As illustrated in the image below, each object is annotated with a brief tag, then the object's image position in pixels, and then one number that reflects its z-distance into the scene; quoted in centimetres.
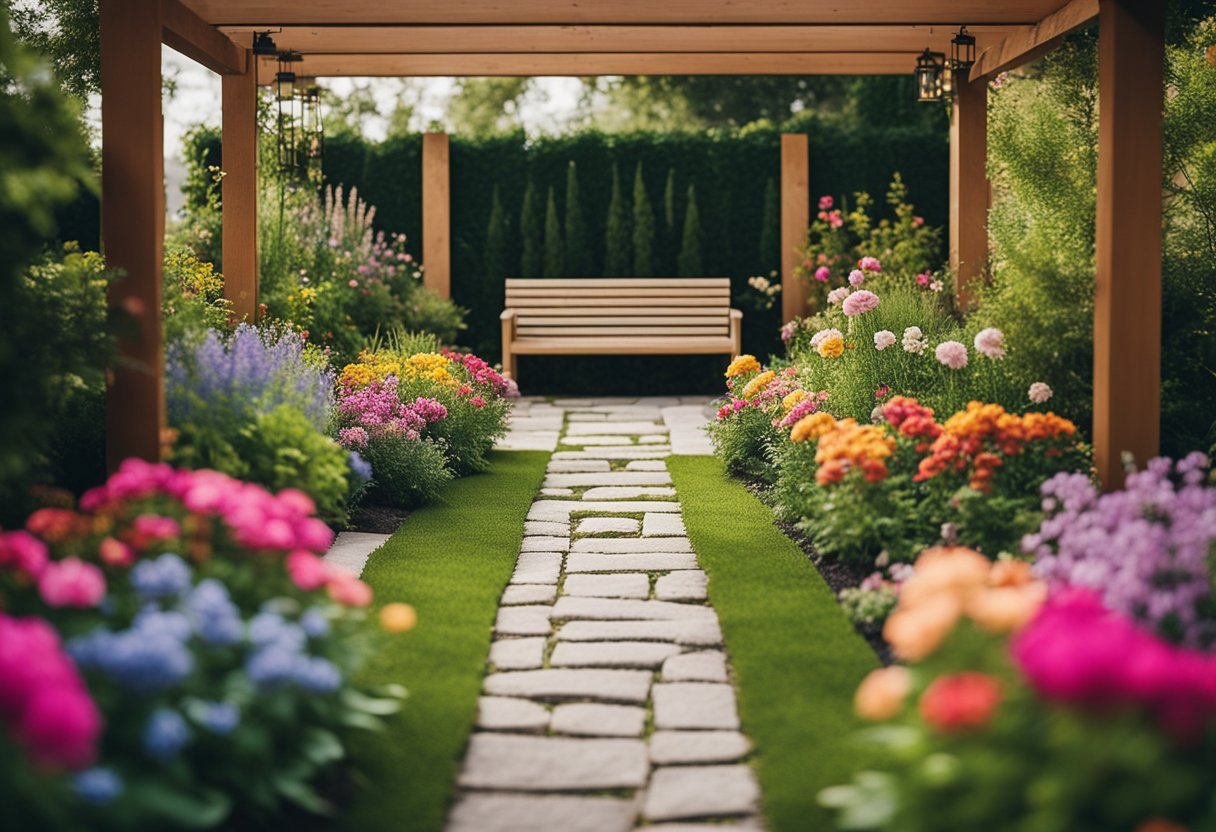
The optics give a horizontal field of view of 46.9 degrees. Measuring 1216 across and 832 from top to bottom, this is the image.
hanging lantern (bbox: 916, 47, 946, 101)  799
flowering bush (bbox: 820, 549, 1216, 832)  213
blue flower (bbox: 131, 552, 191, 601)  271
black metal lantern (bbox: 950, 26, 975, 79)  780
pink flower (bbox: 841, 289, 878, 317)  625
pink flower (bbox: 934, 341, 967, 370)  537
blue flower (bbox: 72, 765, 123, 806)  215
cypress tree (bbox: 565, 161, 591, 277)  1149
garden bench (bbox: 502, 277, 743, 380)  1120
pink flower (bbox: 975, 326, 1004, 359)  525
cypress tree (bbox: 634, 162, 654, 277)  1147
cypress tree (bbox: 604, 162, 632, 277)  1149
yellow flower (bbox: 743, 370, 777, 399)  682
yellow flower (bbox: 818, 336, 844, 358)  618
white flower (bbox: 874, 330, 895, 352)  589
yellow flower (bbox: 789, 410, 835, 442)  507
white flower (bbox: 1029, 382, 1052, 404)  516
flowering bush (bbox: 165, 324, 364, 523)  439
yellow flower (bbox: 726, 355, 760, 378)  724
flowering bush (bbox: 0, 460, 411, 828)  213
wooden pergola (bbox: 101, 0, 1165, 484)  472
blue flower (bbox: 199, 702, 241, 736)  244
